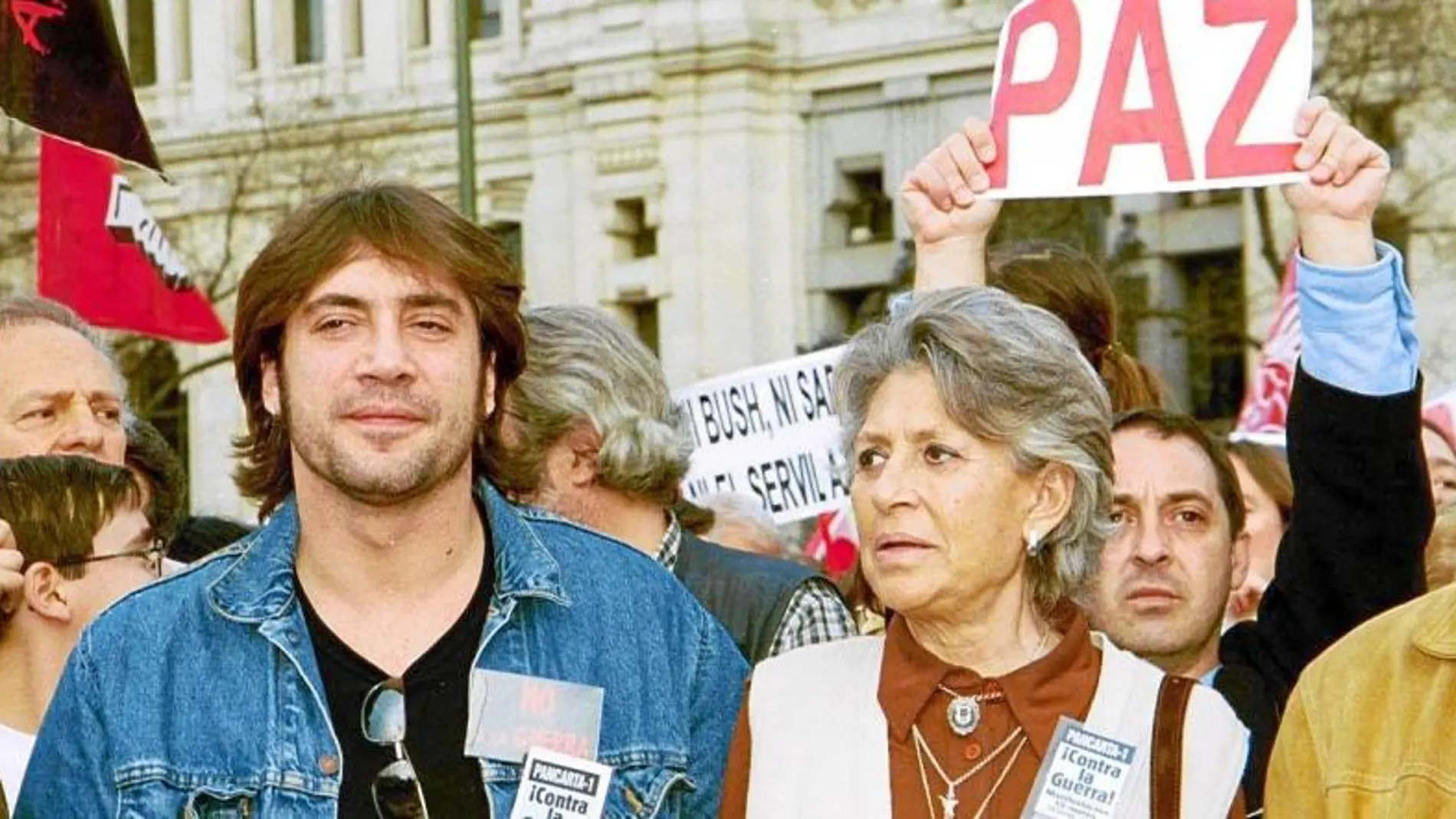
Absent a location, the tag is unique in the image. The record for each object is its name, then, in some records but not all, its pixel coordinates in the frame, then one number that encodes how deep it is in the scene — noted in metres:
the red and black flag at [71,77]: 6.10
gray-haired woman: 4.36
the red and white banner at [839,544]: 11.45
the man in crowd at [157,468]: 6.89
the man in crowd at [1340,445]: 4.73
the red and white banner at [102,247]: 10.03
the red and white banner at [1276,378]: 10.63
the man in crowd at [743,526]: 9.48
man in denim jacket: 4.48
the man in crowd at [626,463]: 5.83
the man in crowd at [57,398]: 6.83
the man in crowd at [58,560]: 5.88
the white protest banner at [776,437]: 9.78
